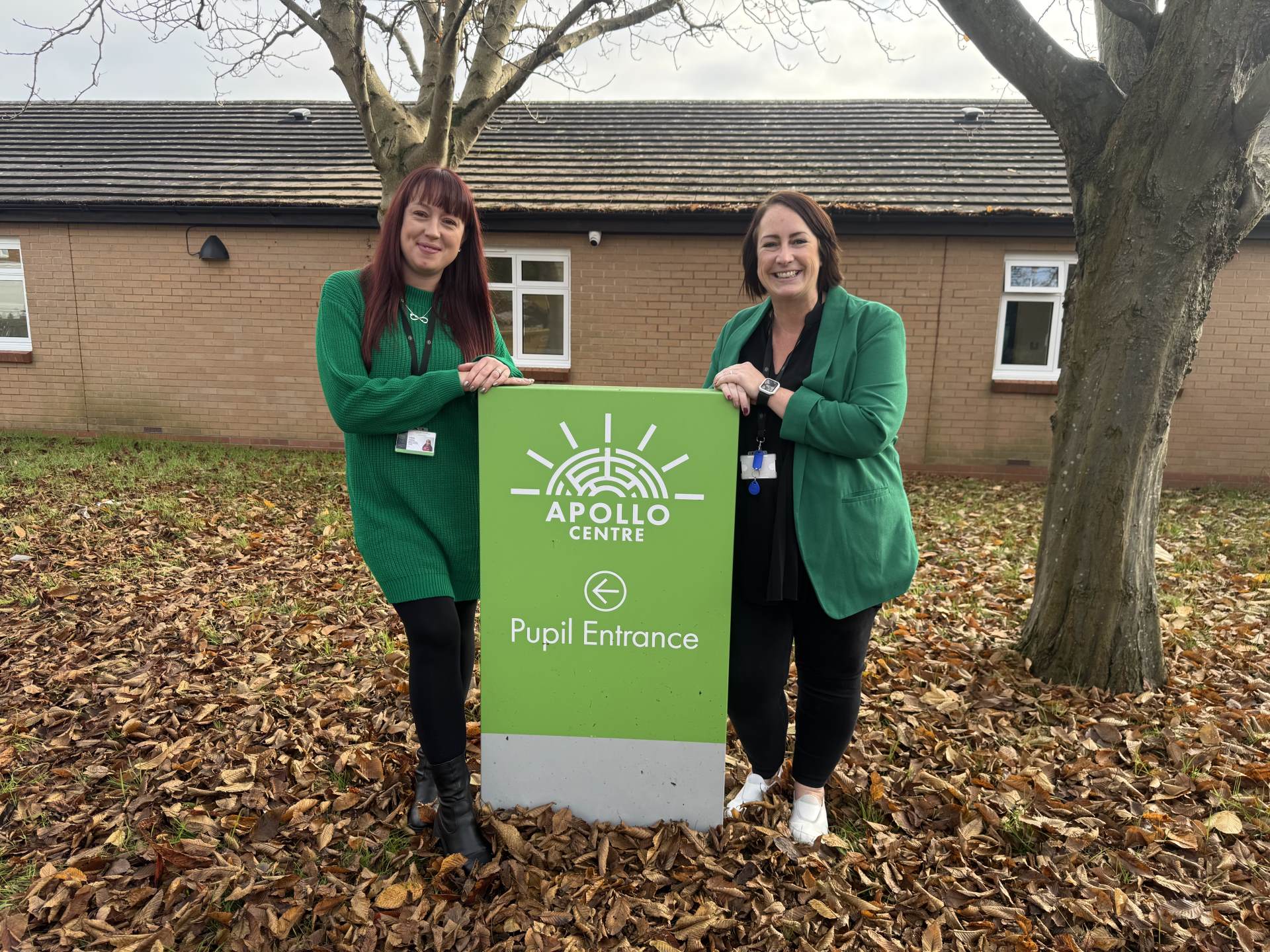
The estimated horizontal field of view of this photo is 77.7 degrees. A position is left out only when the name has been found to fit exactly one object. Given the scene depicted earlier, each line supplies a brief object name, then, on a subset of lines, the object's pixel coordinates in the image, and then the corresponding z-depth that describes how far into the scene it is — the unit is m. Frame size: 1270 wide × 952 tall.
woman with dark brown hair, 2.19
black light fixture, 9.70
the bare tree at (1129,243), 3.07
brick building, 8.95
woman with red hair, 2.19
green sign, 2.26
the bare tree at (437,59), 5.25
